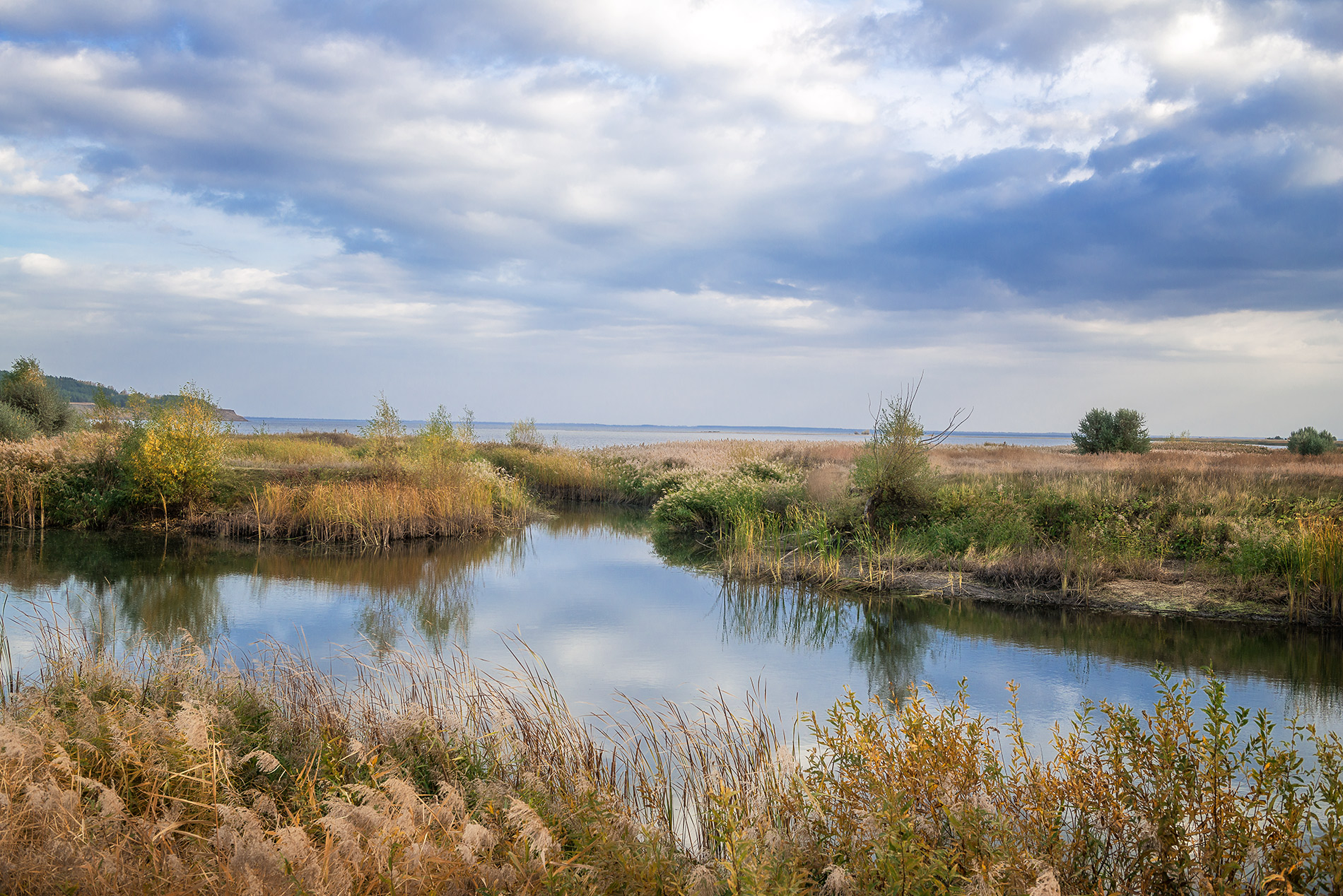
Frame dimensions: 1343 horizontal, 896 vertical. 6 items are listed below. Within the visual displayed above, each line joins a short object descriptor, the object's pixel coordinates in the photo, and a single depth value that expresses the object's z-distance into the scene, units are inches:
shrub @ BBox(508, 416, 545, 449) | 1343.3
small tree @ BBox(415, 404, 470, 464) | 744.3
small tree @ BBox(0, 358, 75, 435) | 1126.4
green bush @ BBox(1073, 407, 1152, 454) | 1149.1
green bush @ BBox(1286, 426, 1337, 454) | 1116.5
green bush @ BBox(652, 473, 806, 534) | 693.9
